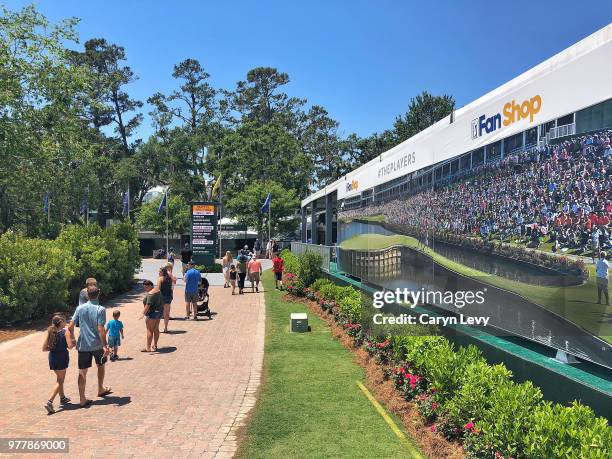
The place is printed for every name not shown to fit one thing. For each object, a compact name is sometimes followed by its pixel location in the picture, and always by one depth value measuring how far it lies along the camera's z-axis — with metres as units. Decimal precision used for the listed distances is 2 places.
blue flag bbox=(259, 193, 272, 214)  42.97
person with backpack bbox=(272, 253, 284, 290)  21.08
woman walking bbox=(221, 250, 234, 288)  22.25
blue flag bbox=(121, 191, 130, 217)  43.65
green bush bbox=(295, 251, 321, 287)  17.32
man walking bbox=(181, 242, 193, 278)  22.49
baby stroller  14.70
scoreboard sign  27.52
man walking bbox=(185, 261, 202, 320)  14.05
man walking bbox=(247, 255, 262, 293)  20.56
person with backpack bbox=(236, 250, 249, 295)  20.39
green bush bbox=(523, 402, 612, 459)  3.27
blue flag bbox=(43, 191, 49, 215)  35.81
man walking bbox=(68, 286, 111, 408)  7.18
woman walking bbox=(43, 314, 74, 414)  6.99
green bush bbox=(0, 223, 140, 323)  13.14
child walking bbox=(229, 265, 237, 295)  20.08
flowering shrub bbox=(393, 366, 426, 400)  6.21
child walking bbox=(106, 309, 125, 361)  9.66
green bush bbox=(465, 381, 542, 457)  3.88
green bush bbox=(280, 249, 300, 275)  18.85
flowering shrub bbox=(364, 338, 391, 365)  7.86
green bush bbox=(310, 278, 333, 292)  15.47
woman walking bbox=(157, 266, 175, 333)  11.91
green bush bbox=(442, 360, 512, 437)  4.59
